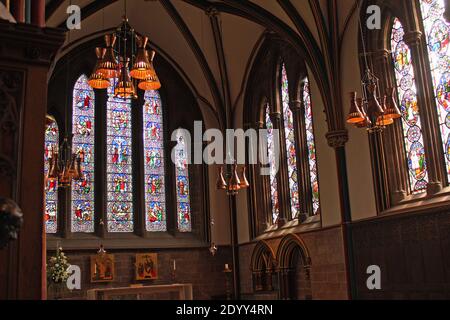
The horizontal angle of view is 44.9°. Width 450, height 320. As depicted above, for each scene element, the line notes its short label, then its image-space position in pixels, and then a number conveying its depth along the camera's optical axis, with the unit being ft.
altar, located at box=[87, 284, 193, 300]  38.50
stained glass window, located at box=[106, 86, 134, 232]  50.24
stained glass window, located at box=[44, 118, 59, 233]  47.57
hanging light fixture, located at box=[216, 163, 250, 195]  37.58
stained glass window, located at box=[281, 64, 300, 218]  45.55
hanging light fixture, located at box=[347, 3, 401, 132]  26.45
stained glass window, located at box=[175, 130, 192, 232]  53.10
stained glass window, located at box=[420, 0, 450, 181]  31.34
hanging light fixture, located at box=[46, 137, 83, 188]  36.47
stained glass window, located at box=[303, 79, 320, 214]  42.55
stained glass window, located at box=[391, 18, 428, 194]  33.27
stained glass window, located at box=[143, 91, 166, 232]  51.75
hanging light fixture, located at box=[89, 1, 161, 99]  26.61
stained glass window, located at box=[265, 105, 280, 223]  48.61
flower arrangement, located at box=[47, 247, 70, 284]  38.40
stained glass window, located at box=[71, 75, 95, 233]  48.83
